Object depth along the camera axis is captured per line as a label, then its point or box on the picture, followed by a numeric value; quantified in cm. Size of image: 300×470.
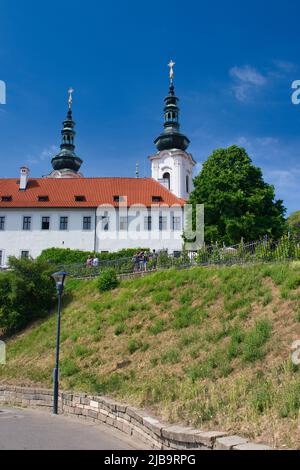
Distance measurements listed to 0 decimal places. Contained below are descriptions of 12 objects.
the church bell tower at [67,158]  6703
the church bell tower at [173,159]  5780
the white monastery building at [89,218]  4784
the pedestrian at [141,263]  2674
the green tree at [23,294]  2531
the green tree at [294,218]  7230
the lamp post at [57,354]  1475
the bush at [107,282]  2534
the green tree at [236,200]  3544
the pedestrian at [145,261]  2653
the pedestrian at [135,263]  2708
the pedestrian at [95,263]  3163
